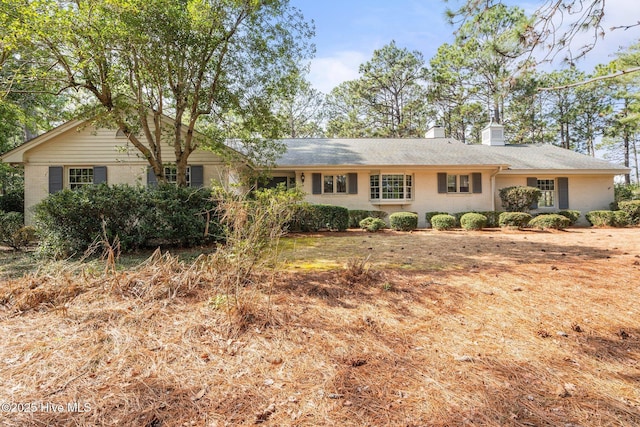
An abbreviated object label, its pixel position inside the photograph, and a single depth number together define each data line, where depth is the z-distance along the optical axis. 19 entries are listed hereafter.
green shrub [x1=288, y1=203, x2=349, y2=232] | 10.95
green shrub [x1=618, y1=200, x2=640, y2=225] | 12.38
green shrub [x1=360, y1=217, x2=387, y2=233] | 11.17
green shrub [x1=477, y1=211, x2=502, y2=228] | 12.47
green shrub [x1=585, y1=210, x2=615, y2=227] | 12.62
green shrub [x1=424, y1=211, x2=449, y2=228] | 13.12
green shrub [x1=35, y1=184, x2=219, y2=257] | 6.08
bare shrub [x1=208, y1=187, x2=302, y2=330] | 3.63
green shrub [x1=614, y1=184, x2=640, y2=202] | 15.70
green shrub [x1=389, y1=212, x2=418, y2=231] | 11.42
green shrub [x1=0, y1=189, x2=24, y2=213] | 12.95
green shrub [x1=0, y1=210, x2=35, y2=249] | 7.44
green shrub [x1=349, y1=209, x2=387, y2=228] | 12.21
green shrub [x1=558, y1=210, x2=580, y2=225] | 13.25
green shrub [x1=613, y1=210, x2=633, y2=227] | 12.51
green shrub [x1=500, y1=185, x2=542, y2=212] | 12.73
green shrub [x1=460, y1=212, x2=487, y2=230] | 11.46
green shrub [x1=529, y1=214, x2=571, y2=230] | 11.25
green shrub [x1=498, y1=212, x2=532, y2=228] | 11.52
